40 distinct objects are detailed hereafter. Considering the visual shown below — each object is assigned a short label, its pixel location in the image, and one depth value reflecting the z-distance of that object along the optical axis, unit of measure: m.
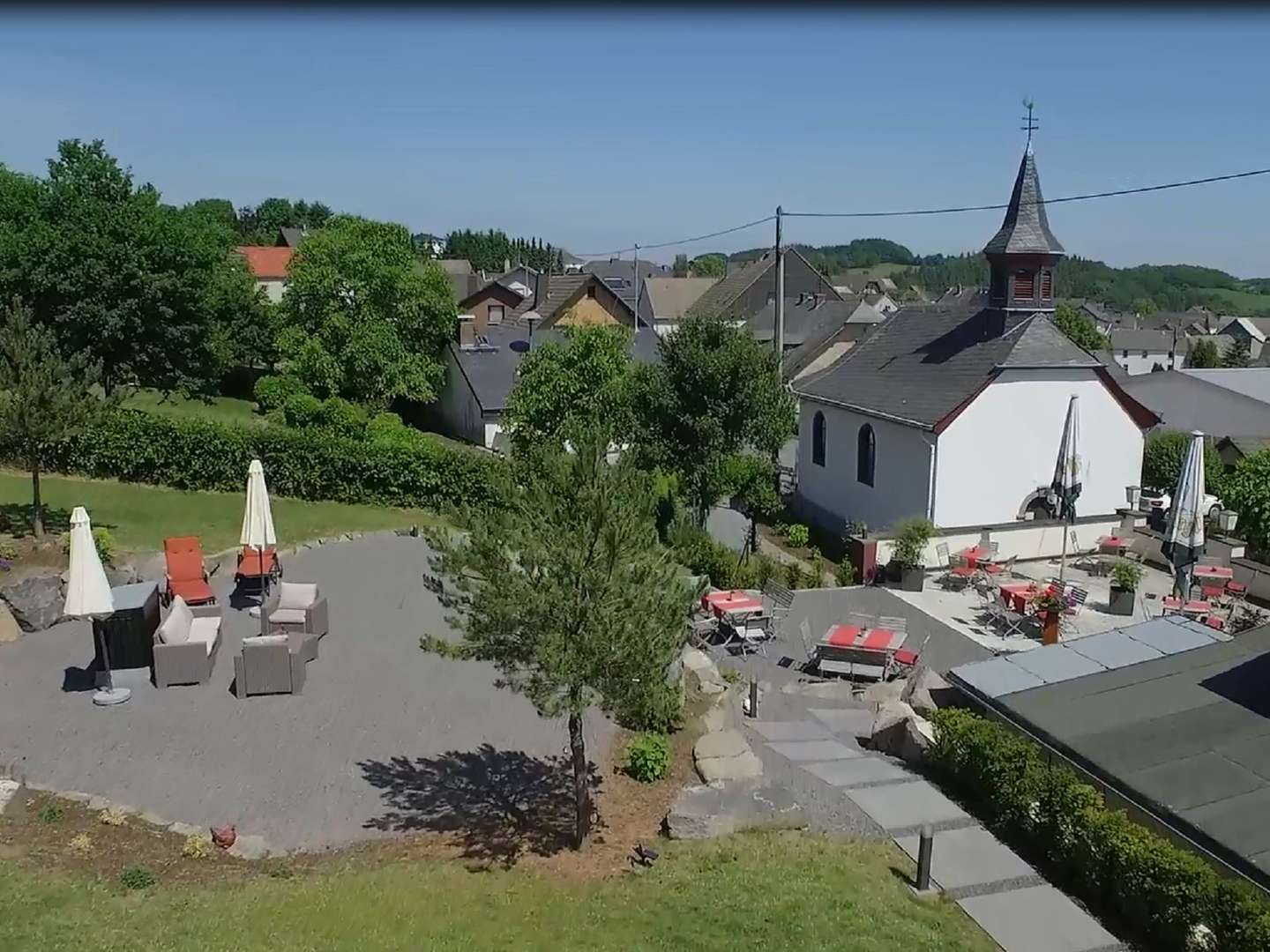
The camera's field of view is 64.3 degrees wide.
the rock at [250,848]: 10.49
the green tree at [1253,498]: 21.38
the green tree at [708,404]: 23.30
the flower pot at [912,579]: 22.25
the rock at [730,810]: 11.04
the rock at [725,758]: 12.24
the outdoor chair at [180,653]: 14.68
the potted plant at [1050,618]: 18.19
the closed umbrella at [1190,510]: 18.39
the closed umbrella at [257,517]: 17.31
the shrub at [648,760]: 12.35
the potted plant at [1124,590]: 20.16
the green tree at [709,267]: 145.75
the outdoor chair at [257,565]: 18.53
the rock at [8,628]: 16.36
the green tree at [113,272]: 33.03
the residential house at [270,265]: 80.56
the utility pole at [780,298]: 28.71
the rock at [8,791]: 11.27
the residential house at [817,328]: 53.81
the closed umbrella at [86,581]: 13.40
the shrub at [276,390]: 44.44
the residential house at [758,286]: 77.94
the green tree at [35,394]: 18.75
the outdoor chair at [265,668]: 14.47
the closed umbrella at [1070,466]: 23.94
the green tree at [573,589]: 9.53
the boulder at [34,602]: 16.67
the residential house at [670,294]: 92.38
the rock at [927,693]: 15.02
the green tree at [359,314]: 44.31
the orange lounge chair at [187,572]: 17.53
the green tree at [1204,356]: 86.31
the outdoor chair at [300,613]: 16.31
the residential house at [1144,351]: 101.94
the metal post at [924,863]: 9.99
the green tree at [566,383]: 29.97
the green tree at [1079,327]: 64.75
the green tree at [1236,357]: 91.19
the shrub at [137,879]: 9.70
